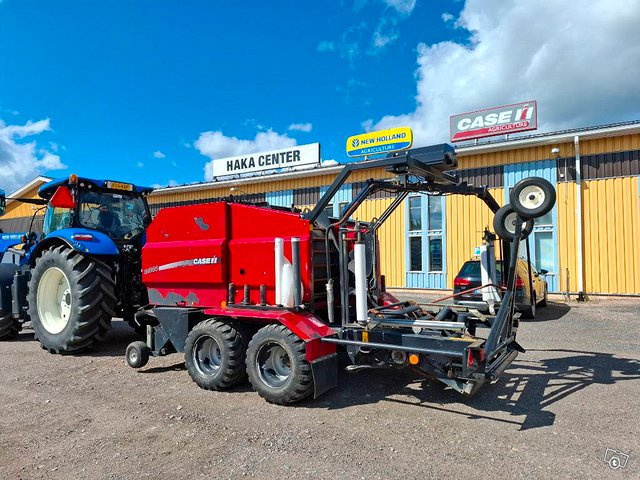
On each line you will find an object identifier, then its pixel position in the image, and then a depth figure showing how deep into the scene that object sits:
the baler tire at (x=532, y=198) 4.63
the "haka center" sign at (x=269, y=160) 20.14
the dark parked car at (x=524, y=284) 9.93
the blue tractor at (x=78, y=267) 6.55
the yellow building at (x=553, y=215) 13.09
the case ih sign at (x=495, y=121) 16.08
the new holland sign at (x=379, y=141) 18.92
